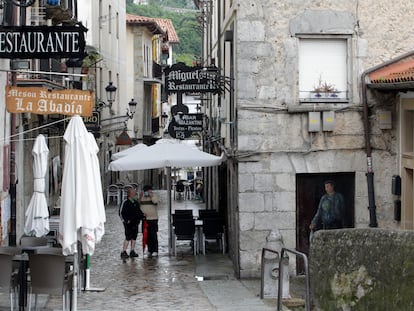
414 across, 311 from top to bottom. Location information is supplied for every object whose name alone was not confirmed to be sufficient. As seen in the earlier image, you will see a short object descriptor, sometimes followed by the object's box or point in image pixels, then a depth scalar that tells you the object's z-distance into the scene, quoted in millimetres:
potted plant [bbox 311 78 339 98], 16703
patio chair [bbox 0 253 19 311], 11961
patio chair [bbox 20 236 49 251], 14602
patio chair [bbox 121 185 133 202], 34969
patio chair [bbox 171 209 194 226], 20359
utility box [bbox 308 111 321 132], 16484
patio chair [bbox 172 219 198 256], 19750
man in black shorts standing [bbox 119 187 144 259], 19062
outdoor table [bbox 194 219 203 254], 19984
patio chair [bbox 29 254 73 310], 11828
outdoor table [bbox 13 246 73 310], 12172
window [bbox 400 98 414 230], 15914
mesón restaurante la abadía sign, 13148
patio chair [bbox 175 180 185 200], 41219
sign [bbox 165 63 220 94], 17875
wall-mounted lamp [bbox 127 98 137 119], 34812
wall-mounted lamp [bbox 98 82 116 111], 31128
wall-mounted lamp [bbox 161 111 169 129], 62781
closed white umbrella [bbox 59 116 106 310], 12602
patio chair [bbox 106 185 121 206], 36016
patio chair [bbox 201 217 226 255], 19750
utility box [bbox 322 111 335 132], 16484
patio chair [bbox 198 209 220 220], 20469
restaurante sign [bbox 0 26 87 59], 12922
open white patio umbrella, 19141
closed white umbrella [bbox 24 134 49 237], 16812
